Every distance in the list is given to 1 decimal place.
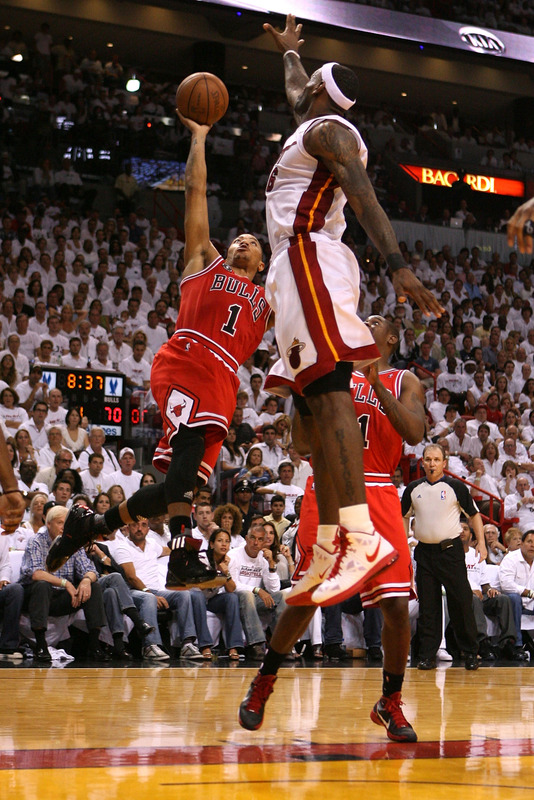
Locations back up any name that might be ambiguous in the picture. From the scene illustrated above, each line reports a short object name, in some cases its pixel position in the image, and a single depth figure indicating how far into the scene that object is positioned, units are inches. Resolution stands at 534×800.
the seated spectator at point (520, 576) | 432.5
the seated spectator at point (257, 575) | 389.7
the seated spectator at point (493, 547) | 476.7
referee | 372.2
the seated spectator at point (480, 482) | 550.1
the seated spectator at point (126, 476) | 443.5
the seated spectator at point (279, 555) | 405.4
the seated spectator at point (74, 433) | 460.1
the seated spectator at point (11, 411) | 458.9
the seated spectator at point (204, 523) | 407.2
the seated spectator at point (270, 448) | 503.8
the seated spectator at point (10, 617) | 343.6
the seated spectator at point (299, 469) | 504.4
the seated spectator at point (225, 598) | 372.8
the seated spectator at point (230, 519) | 418.3
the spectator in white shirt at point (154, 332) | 584.7
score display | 478.6
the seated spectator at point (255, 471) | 478.3
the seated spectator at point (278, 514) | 442.6
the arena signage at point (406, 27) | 868.0
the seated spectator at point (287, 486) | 479.8
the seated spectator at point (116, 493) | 400.2
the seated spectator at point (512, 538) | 471.8
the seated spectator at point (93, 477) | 437.1
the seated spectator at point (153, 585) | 363.3
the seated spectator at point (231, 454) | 495.8
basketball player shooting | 217.6
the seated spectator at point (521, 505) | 543.5
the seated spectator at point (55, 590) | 344.2
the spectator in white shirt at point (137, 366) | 540.4
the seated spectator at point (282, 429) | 518.6
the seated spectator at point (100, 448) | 454.4
